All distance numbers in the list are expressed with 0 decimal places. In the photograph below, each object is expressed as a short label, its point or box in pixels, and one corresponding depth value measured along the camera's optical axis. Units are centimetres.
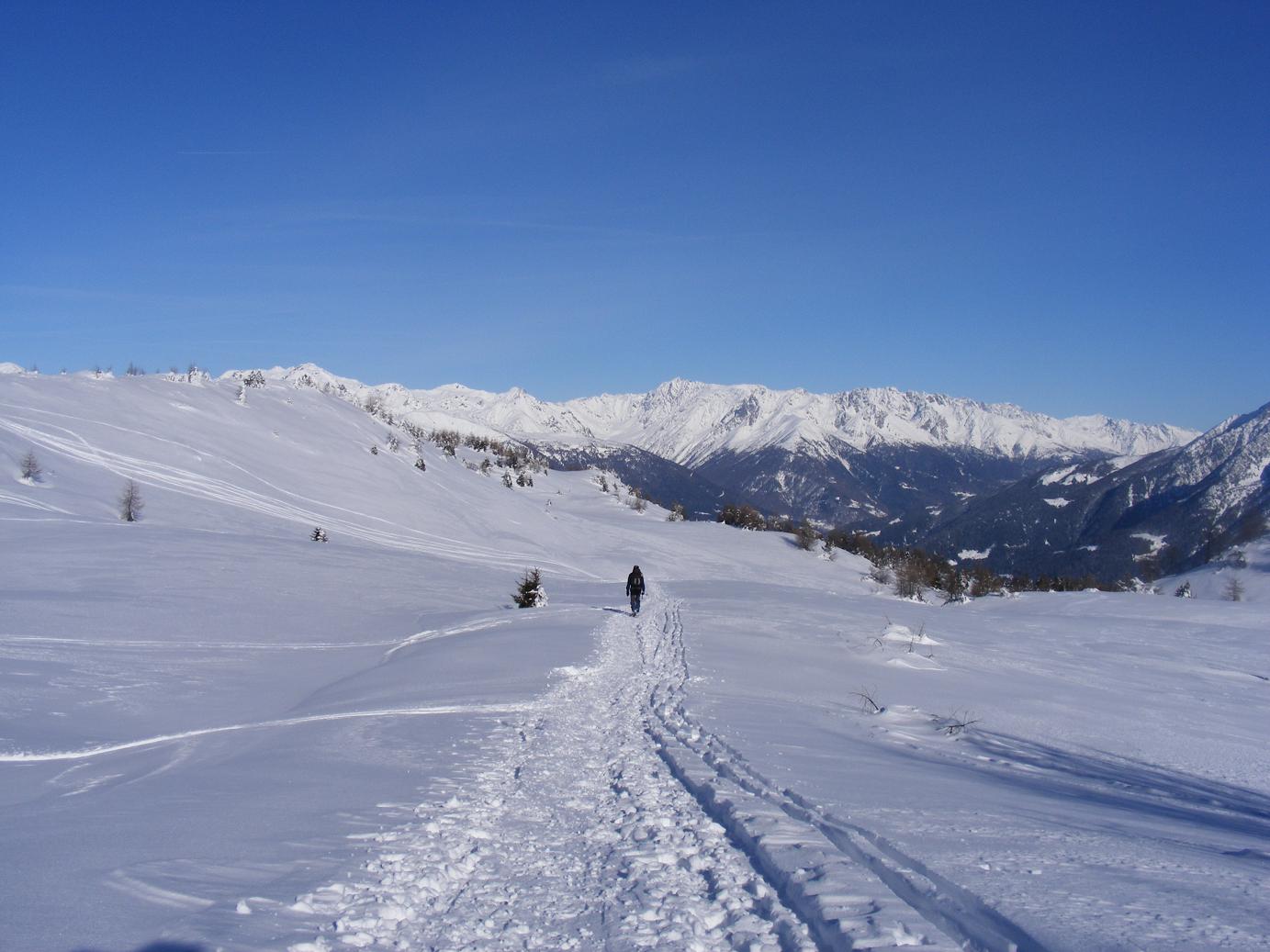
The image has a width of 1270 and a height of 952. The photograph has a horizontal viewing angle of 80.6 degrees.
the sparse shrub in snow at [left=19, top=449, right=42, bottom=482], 3491
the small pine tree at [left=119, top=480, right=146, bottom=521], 3412
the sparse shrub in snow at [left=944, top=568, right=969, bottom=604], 6226
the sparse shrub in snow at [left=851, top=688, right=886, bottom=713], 1266
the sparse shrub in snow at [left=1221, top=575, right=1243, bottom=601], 7838
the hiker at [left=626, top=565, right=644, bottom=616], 2512
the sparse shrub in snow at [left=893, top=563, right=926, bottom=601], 5447
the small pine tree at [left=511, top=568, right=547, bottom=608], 2634
